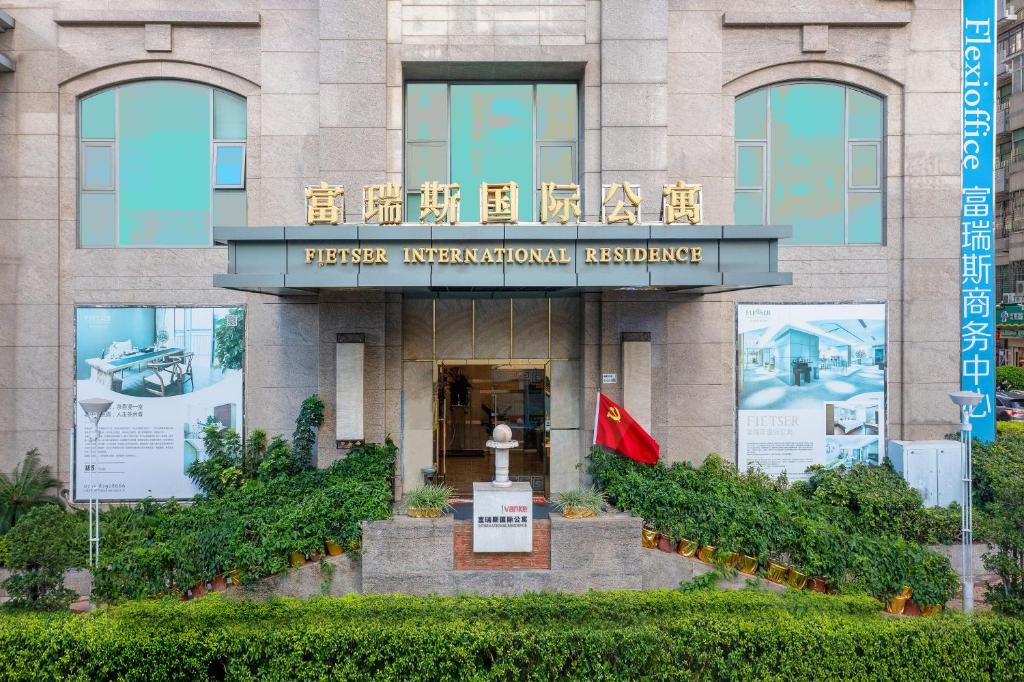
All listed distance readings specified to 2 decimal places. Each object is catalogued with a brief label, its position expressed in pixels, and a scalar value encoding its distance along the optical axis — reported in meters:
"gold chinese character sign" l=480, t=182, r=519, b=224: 11.78
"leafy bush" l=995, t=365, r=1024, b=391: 34.03
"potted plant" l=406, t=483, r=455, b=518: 11.39
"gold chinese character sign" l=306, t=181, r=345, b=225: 11.93
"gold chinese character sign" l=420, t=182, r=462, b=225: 11.86
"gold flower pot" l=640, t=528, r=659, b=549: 11.36
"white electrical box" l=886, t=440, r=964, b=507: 14.54
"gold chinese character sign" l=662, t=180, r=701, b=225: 11.96
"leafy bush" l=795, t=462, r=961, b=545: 12.77
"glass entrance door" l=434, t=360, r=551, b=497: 15.58
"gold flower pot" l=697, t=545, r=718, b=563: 11.04
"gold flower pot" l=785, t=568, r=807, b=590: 10.77
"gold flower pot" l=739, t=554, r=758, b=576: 10.89
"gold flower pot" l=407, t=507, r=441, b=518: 11.39
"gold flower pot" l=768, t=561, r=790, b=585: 10.87
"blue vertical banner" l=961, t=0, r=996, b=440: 15.41
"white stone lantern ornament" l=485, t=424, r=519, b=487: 11.29
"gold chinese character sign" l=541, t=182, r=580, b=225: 11.86
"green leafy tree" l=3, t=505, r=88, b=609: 9.44
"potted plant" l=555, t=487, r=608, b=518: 11.49
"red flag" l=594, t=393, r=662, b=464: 13.77
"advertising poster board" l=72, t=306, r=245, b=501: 14.99
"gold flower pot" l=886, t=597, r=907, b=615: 10.70
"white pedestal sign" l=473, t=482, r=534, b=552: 11.02
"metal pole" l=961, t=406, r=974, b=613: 10.35
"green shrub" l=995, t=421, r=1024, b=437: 17.19
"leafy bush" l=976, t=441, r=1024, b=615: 9.77
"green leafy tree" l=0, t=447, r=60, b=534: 13.79
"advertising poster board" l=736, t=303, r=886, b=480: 15.43
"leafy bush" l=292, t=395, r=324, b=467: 14.45
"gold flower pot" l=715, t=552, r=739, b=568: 10.87
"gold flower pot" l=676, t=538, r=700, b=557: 11.16
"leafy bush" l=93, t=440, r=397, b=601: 9.97
